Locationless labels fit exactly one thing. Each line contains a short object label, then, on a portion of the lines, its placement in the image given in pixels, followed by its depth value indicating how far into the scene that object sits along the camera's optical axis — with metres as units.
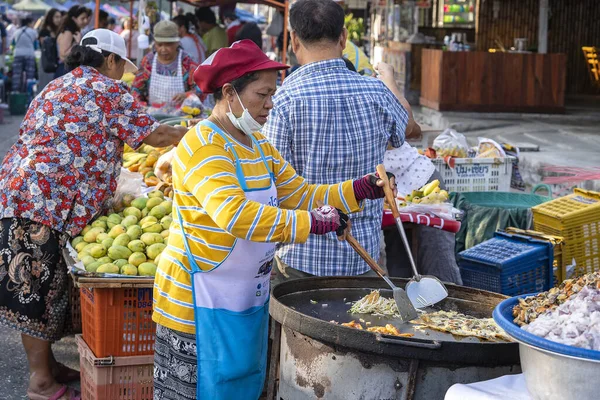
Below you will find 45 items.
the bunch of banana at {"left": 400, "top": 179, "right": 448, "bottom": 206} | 6.01
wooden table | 16.59
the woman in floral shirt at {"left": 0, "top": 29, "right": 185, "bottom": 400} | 4.88
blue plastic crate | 5.73
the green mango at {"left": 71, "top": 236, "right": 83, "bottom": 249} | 5.04
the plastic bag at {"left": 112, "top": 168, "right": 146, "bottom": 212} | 5.52
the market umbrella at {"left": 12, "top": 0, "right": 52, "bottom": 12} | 33.47
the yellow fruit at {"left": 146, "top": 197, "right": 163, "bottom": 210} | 5.52
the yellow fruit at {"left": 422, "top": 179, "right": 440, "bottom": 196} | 6.17
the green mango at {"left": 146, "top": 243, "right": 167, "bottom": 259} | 4.93
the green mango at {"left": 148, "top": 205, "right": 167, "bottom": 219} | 5.41
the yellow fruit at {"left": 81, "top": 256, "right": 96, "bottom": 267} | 4.80
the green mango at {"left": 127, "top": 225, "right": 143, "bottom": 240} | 5.10
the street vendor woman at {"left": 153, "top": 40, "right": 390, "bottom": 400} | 3.30
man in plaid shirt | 4.27
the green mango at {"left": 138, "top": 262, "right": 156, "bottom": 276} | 4.75
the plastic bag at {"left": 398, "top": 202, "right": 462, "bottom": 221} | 5.82
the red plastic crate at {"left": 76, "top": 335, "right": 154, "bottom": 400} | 4.66
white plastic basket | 7.38
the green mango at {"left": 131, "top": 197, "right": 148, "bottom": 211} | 5.50
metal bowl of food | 2.56
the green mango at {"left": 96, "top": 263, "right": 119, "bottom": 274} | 4.71
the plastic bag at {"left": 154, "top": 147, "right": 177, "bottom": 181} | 6.24
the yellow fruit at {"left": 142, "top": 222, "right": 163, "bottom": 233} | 5.20
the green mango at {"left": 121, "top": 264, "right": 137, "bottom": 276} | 4.75
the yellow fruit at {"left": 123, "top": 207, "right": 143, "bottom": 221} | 5.34
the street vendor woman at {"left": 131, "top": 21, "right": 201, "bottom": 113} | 9.18
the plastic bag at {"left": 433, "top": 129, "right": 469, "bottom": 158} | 7.47
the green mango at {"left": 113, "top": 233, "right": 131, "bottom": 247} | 4.96
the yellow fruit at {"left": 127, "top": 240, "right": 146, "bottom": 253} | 4.96
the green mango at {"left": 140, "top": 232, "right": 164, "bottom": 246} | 5.04
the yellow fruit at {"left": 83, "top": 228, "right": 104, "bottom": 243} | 5.00
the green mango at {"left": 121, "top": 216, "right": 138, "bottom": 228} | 5.19
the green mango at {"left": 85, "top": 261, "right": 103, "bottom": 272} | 4.75
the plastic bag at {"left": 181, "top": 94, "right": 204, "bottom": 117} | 9.06
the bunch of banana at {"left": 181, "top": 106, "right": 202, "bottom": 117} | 9.05
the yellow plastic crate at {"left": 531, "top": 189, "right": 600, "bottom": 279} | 6.43
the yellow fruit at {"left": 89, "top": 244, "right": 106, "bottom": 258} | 4.87
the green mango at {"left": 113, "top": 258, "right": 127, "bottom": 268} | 4.84
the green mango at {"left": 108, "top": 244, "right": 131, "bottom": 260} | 4.88
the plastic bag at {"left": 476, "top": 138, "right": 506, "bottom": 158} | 7.59
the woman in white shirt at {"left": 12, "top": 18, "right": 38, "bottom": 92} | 20.69
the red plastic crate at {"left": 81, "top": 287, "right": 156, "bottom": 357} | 4.61
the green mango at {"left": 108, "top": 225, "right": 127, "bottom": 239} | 5.04
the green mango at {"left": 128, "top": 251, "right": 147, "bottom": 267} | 4.85
